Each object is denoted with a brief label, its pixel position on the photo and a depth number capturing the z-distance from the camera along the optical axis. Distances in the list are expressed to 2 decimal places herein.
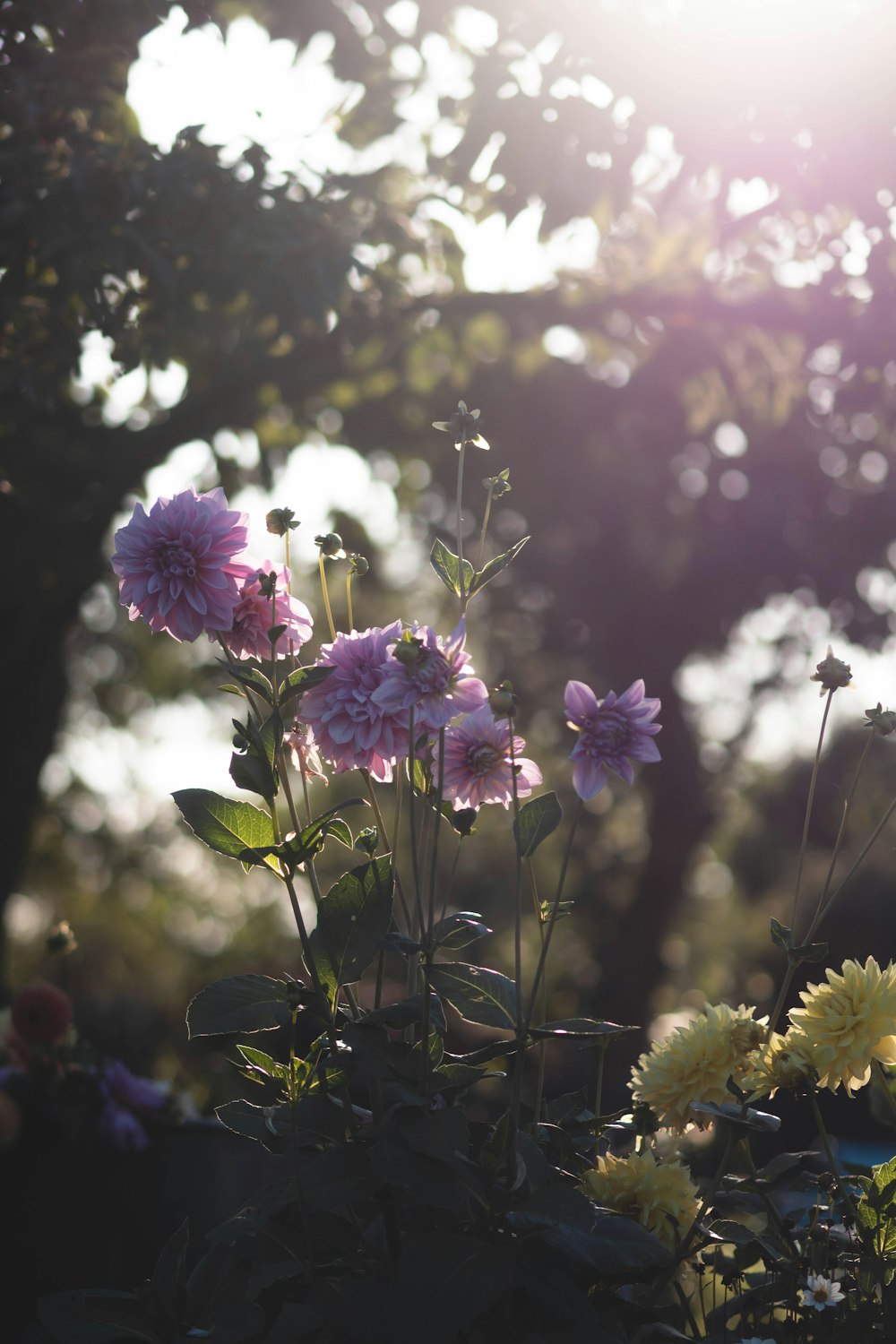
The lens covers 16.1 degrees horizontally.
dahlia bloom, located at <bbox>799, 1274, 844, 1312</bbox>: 2.64
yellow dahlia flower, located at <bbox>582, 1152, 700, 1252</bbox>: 2.73
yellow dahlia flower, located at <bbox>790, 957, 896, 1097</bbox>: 2.69
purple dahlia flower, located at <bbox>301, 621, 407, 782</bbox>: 2.69
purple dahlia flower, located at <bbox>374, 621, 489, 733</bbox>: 2.62
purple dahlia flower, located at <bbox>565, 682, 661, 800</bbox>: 2.64
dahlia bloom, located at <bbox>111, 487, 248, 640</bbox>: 2.71
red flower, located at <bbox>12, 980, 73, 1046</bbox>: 3.57
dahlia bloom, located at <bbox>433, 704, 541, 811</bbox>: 2.72
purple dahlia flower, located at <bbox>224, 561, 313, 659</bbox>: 2.78
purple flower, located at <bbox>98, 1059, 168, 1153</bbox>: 3.44
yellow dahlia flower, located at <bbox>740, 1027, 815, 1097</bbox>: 2.70
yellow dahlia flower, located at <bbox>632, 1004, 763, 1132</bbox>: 2.75
